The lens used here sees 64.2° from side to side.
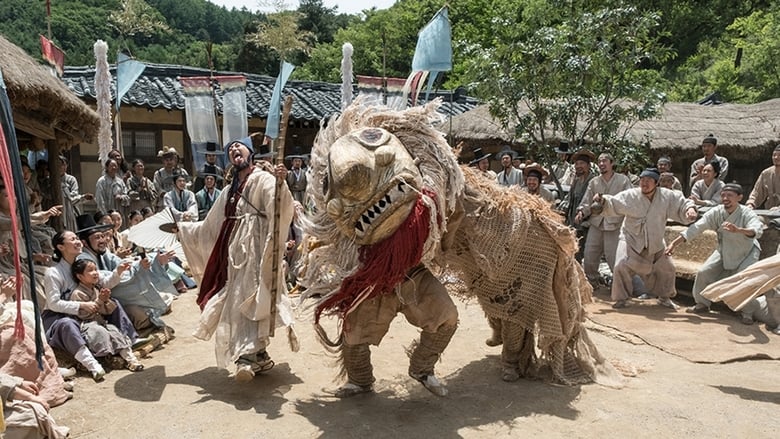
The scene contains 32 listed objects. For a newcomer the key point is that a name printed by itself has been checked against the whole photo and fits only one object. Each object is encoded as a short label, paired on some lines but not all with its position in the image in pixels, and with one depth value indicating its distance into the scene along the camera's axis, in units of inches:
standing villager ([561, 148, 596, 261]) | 297.3
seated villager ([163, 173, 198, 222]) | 313.9
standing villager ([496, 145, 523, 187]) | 345.1
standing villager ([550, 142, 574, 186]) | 351.3
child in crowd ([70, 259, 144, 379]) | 181.6
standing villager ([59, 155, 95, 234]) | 336.2
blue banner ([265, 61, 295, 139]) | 268.2
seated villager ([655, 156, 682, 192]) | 323.3
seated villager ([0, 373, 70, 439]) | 122.7
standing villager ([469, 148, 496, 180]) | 337.5
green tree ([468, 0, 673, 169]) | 328.2
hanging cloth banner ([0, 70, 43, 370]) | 102.7
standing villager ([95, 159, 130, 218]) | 362.6
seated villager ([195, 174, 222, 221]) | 319.6
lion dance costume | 136.4
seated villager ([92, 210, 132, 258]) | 265.1
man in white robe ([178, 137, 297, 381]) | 166.2
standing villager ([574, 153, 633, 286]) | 293.1
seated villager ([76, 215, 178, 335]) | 201.8
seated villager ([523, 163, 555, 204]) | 281.1
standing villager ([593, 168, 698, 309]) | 260.8
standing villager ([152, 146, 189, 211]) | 384.9
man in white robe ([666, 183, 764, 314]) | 246.5
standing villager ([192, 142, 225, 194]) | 346.9
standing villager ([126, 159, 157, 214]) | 380.5
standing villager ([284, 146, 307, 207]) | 407.5
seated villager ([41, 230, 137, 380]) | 176.4
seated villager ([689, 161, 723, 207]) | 308.0
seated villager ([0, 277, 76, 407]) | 145.3
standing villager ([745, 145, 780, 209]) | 297.7
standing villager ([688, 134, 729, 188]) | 332.2
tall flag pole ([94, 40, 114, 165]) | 418.3
